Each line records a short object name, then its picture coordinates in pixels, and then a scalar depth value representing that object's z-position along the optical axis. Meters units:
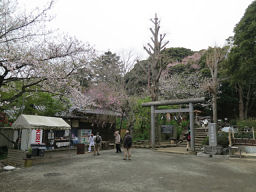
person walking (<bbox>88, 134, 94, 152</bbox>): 16.41
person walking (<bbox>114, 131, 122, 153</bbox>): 14.56
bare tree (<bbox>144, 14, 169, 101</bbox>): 19.17
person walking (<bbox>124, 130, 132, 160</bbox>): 11.21
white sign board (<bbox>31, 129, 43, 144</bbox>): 15.62
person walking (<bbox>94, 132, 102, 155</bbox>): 13.71
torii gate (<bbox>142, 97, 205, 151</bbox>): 14.02
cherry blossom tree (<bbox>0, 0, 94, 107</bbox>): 9.20
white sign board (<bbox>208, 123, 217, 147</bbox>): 12.73
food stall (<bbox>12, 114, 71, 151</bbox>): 11.02
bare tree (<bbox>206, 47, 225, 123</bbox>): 20.44
